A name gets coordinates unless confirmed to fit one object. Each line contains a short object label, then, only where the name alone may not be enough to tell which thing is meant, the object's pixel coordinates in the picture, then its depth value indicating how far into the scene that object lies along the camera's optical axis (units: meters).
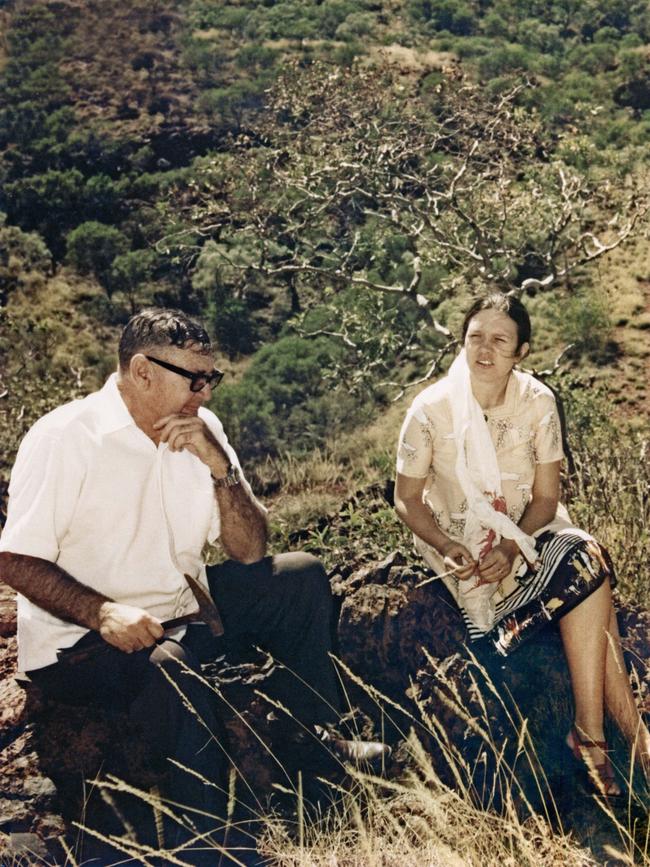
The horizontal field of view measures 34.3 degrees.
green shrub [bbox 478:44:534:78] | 15.79
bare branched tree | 7.71
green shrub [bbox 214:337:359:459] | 8.77
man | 2.71
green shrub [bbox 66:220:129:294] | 13.79
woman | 3.15
